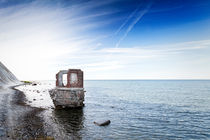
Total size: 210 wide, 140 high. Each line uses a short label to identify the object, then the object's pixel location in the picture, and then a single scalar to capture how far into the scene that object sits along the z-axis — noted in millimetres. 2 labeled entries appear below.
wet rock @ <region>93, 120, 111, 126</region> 19072
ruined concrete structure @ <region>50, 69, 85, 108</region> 27234
